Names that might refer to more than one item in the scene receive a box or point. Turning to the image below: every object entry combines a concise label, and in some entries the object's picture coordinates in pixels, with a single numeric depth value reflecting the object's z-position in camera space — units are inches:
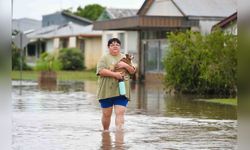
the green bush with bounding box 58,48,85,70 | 2126.0
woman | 443.5
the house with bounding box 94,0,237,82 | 1352.1
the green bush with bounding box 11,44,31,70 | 1907.9
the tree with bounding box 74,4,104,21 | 3683.6
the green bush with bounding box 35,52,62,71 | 1694.1
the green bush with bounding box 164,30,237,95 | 884.0
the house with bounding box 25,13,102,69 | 2183.8
